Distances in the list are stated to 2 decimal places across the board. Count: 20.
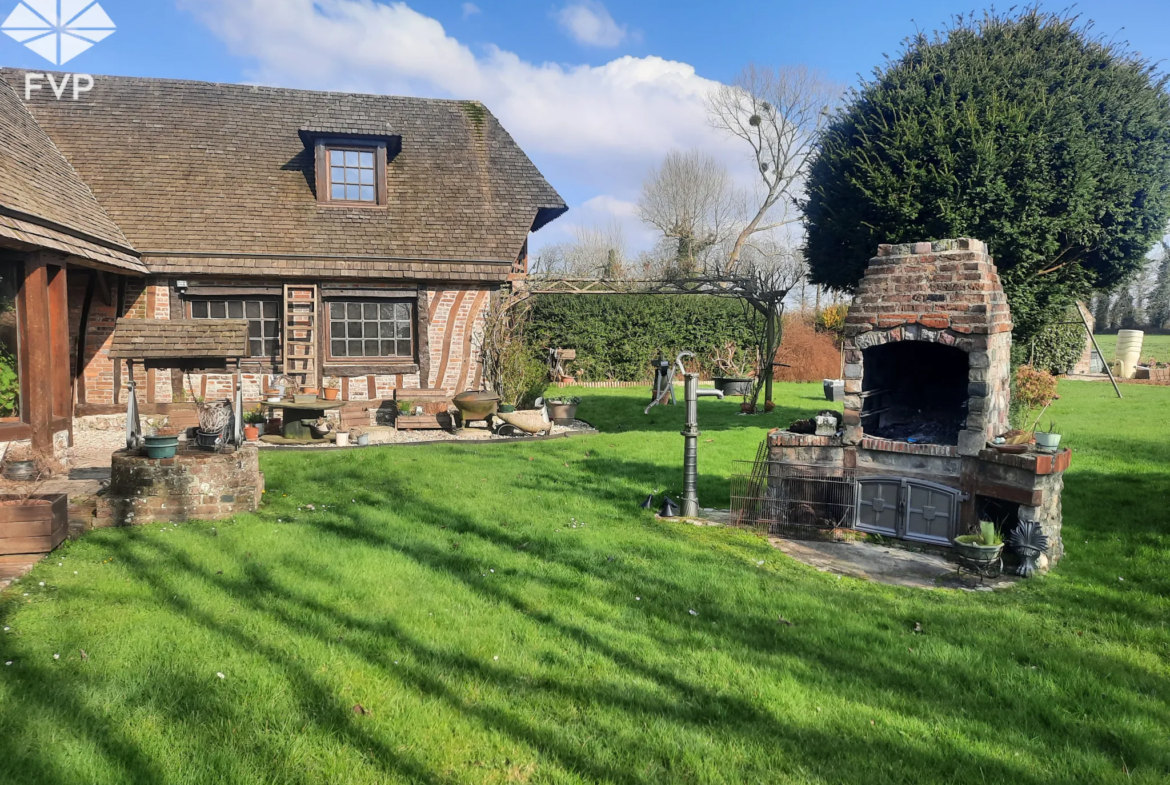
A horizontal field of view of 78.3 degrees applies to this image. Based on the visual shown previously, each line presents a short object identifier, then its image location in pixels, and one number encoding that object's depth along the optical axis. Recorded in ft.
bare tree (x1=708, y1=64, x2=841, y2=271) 110.63
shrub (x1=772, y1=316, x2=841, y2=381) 78.64
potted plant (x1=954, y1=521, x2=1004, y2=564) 19.66
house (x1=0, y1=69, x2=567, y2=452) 44.06
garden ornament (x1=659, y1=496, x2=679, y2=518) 25.62
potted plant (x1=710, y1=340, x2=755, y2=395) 76.18
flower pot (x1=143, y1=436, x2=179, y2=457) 22.33
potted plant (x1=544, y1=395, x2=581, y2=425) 48.01
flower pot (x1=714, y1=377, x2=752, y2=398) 56.90
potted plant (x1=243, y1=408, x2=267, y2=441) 39.75
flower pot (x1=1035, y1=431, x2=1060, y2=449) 20.92
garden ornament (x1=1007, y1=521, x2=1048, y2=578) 19.95
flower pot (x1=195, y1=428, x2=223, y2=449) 23.85
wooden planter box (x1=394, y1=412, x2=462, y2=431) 43.98
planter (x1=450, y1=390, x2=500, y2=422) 44.04
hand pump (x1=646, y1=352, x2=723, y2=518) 25.40
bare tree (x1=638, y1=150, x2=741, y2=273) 136.98
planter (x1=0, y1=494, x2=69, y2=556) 18.26
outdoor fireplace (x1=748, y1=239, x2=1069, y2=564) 21.53
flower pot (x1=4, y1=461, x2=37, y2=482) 27.45
